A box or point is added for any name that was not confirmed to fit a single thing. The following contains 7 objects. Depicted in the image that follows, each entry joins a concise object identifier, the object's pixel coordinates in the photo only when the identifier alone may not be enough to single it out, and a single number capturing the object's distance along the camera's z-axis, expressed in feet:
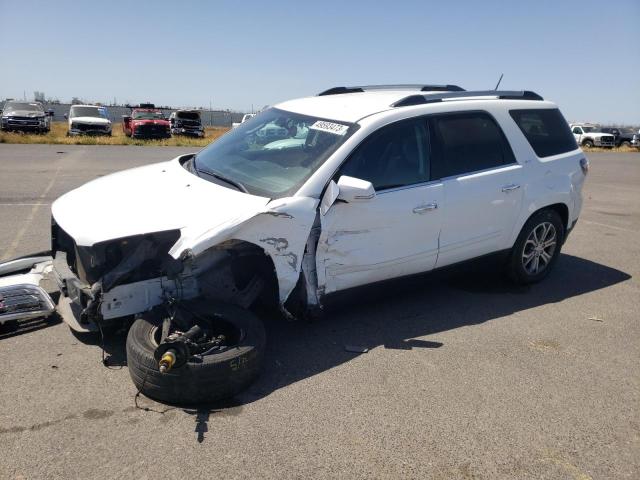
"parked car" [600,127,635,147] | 139.74
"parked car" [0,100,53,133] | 84.79
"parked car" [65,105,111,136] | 87.10
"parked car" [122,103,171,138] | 91.45
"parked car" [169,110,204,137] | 109.09
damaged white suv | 11.10
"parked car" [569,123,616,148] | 131.75
